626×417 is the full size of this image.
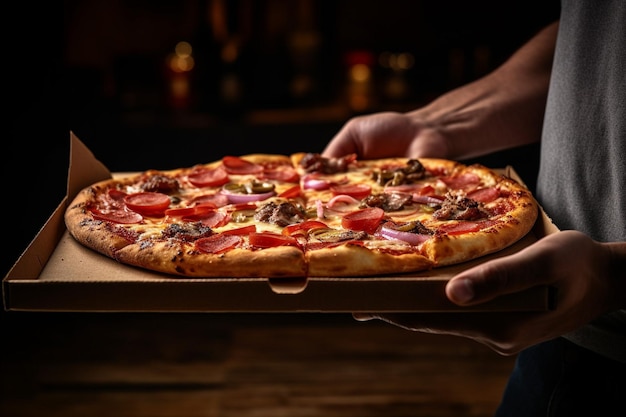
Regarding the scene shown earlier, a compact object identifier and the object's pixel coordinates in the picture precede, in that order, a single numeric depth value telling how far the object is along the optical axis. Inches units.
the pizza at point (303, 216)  28.2
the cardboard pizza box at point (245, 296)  25.6
